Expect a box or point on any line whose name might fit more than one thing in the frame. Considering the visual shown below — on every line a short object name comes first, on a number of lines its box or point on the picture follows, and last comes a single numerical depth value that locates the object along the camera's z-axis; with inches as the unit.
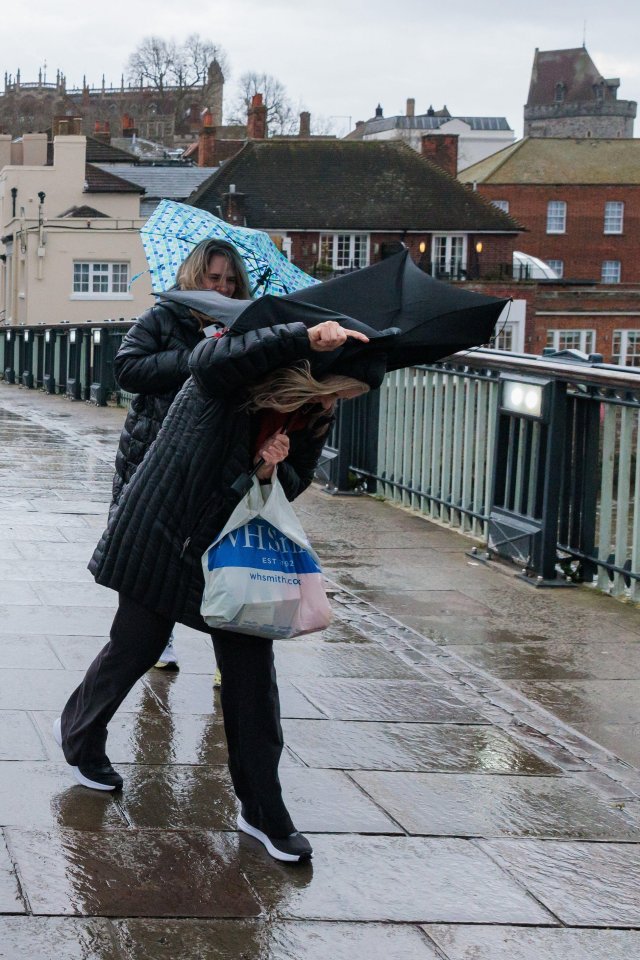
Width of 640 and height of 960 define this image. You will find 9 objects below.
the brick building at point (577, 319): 2524.6
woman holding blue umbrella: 195.9
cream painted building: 2058.3
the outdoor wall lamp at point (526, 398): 314.7
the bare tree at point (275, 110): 4510.3
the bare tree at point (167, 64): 5369.1
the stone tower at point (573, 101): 5408.5
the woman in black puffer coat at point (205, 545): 159.6
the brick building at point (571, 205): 3152.1
